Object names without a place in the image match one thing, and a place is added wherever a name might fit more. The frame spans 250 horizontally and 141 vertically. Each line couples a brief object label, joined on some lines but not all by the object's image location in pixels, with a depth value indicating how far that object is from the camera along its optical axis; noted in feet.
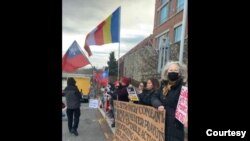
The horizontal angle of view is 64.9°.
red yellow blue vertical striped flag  15.15
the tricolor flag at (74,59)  15.93
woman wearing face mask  7.45
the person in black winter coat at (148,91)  9.09
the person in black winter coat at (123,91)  14.85
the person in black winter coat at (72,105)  14.96
